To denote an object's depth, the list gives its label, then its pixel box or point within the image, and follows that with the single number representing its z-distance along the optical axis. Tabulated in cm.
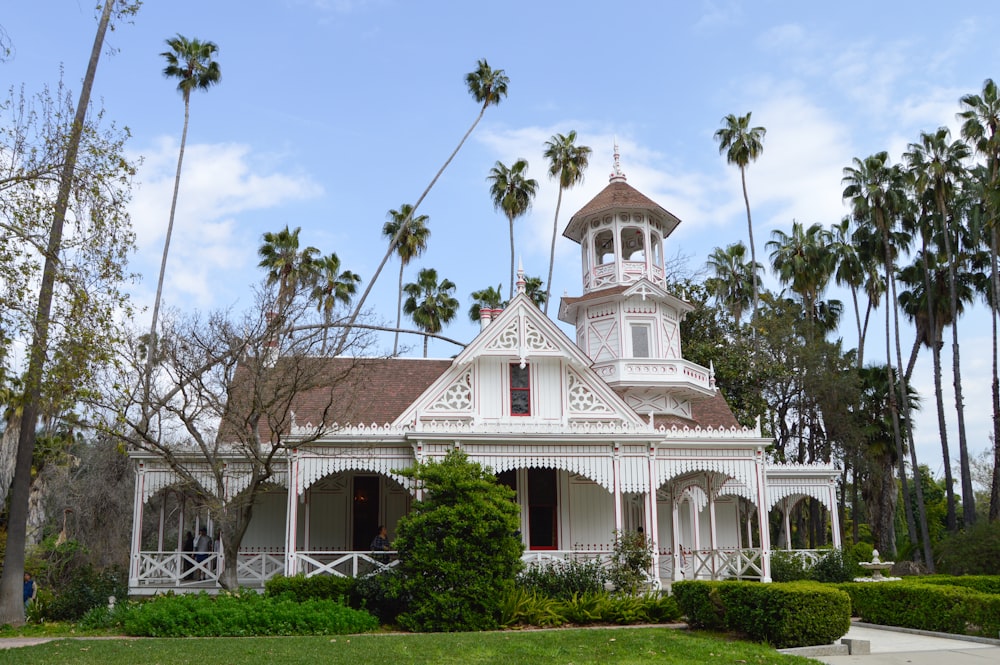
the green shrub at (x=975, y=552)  2745
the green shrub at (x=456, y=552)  1738
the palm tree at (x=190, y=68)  3872
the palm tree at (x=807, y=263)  4700
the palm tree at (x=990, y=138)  3494
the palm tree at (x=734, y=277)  5028
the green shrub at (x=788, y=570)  2530
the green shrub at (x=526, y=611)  1780
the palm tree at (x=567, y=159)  4597
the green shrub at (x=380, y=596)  1803
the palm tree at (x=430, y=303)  5072
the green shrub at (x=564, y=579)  1984
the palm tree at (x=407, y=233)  4752
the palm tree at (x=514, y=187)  4659
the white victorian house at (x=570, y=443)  2217
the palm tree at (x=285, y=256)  3947
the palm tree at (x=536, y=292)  5016
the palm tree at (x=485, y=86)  4347
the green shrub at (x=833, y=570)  2514
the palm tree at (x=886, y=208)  4066
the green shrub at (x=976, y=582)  1995
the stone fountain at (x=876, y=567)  2463
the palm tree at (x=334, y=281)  4244
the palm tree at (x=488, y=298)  5000
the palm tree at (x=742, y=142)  4753
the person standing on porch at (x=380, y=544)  2141
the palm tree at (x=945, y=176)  3841
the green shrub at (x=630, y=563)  2030
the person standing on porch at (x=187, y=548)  2253
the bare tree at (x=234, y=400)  1945
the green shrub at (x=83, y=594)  1962
